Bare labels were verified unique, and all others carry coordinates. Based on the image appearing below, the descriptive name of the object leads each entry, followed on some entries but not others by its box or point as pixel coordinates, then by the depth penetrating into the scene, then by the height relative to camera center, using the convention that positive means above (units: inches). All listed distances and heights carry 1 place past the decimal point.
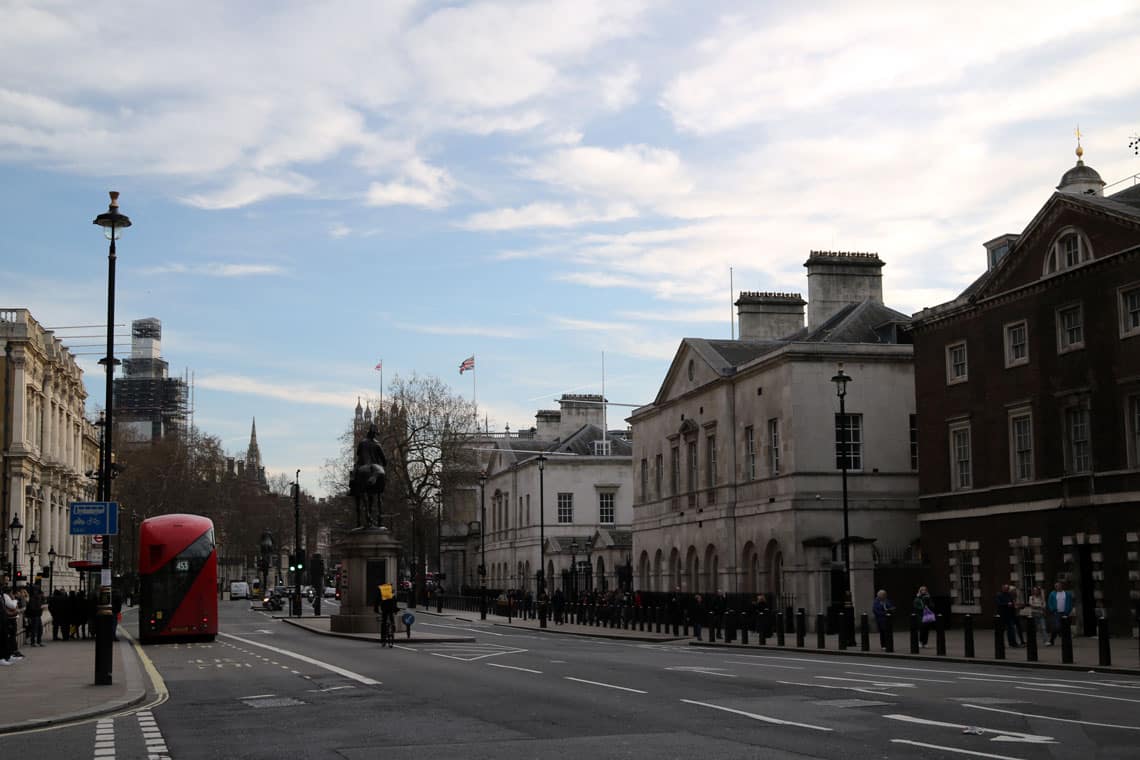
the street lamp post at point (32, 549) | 2081.0 +8.2
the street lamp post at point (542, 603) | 2159.1 -90.6
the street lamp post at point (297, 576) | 2417.9 -45.2
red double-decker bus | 1477.6 -27.6
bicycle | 1433.3 -84.9
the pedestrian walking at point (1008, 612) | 1213.1 -63.1
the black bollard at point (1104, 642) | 946.7 -71.0
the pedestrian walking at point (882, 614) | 1290.6 -67.3
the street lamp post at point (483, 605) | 2573.8 -107.1
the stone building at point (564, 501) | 3316.9 +123.3
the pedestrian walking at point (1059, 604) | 1200.8 -55.9
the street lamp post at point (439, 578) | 3001.2 -77.8
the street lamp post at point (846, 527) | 1398.5 +17.3
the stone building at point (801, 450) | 1957.4 +144.6
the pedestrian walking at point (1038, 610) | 1285.7 -65.1
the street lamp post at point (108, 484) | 837.2 +52.4
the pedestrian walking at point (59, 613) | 1678.2 -73.7
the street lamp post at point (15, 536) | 1851.3 +30.4
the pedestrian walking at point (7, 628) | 1107.3 -60.7
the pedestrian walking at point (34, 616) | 1461.6 -66.6
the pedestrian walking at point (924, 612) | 1277.1 -65.7
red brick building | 1411.2 +143.6
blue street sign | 912.2 +24.5
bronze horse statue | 1712.6 +89.5
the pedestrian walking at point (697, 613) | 1637.6 -86.4
